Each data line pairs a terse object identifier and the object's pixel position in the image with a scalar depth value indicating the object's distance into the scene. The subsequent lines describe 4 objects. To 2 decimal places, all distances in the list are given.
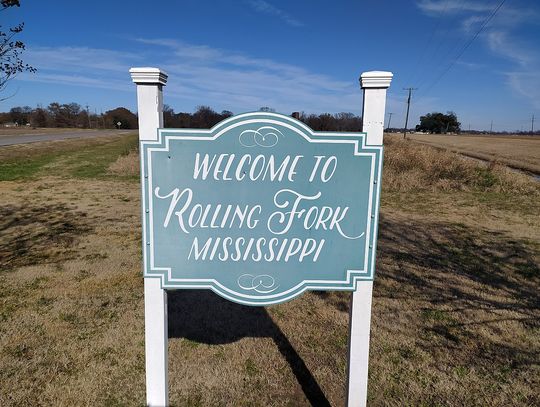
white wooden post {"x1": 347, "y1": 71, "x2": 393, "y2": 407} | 2.31
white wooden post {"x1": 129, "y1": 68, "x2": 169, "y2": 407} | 2.31
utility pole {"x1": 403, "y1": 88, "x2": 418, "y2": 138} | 66.12
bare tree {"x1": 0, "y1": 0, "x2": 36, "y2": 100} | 4.97
